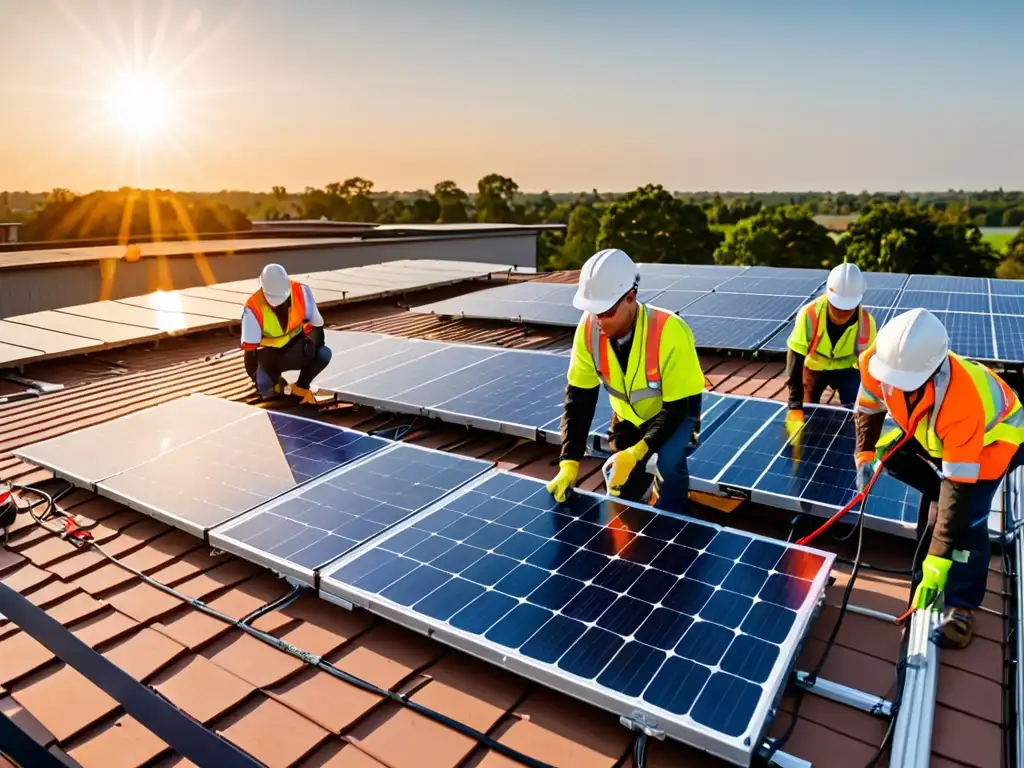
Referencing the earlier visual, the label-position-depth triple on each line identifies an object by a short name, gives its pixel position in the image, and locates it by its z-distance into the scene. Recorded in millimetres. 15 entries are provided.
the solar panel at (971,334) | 10375
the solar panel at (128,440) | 6746
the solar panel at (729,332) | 11719
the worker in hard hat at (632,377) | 5574
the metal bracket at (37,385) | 10507
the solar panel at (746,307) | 13609
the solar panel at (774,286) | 16000
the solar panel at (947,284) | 15606
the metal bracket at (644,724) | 3541
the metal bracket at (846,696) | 3918
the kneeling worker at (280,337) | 9680
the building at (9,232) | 37312
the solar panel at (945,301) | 13422
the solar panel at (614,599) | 3631
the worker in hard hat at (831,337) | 8133
